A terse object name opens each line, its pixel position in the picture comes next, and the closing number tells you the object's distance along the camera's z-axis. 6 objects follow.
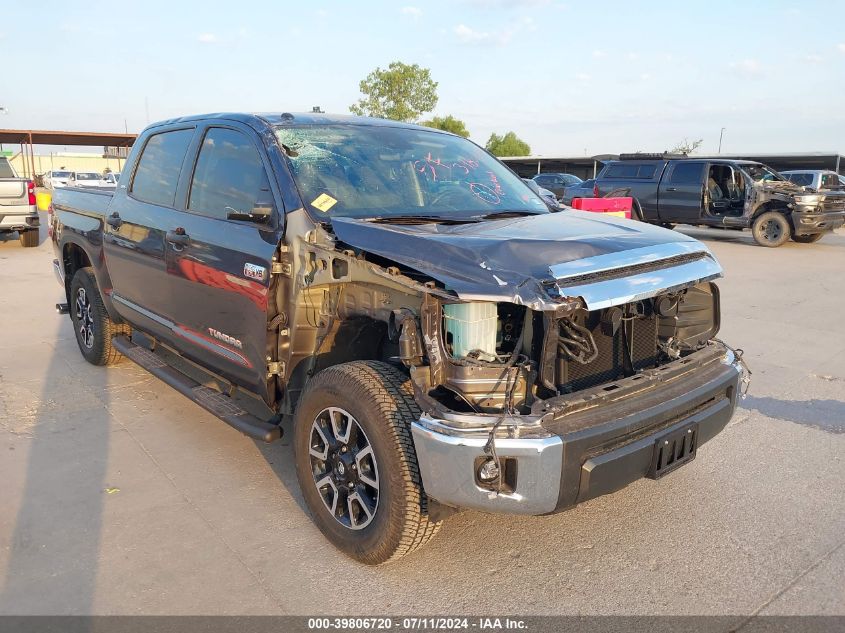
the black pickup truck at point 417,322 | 2.60
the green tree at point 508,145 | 72.54
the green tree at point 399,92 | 44.47
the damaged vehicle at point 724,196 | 14.37
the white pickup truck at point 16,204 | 13.48
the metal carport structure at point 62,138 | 33.06
